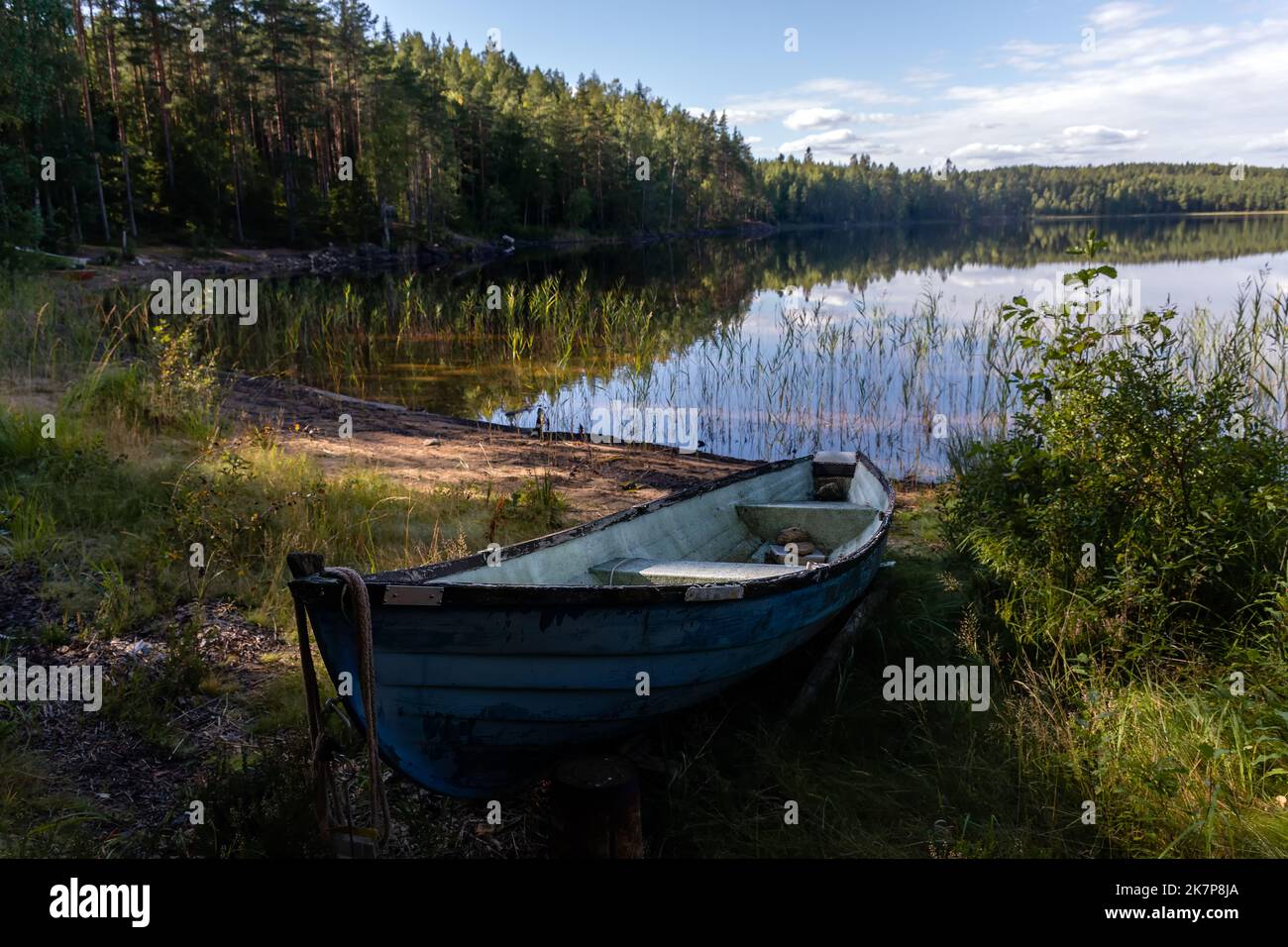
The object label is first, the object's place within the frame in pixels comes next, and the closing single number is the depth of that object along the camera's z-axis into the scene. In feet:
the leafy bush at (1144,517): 15.02
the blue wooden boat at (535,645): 10.64
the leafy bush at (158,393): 28.55
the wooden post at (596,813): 10.25
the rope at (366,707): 10.01
